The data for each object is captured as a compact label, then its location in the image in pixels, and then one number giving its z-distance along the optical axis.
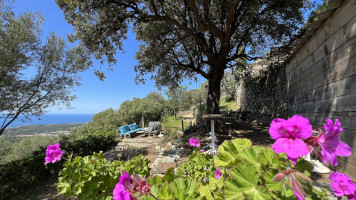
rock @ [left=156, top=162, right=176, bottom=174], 4.82
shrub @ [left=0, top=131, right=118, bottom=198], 5.34
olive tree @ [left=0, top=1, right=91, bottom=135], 7.15
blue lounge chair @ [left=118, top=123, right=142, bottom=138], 12.84
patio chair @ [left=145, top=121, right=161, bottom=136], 12.74
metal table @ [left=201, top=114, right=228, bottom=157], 5.34
